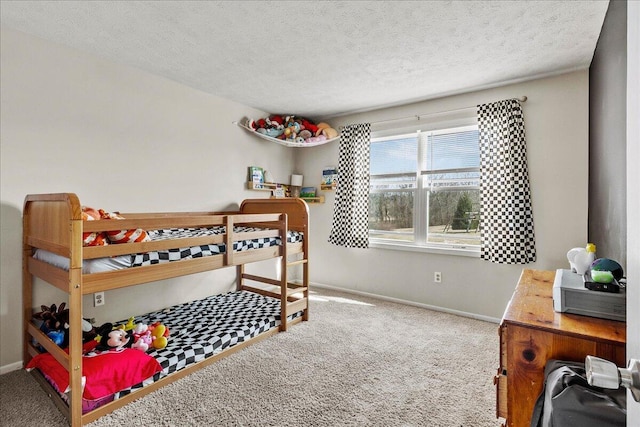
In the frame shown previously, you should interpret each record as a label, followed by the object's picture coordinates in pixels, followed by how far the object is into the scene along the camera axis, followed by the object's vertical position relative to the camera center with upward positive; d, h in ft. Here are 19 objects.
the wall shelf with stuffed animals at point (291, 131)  12.18 +3.09
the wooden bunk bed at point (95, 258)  5.25 -1.11
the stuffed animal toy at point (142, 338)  6.63 -2.68
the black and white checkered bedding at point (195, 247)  6.41 -0.87
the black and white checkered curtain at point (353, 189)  12.31 +0.84
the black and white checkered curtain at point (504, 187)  9.18 +0.72
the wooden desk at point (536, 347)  3.41 -1.48
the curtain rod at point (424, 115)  9.30 +3.31
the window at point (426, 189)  10.58 +0.78
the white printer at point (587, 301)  3.81 -1.09
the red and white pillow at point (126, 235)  5.96 -0.48
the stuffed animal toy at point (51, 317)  6.38 -2.22
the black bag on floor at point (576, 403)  2.50 -1.56
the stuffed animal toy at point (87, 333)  6.75 -2.59
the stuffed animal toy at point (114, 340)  6.47 -2.63
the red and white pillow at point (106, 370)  5.49 -2.91
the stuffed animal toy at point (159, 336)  6.95 -2.76
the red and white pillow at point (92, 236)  5.60 -0.46
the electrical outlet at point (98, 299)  8.05 -2.23
